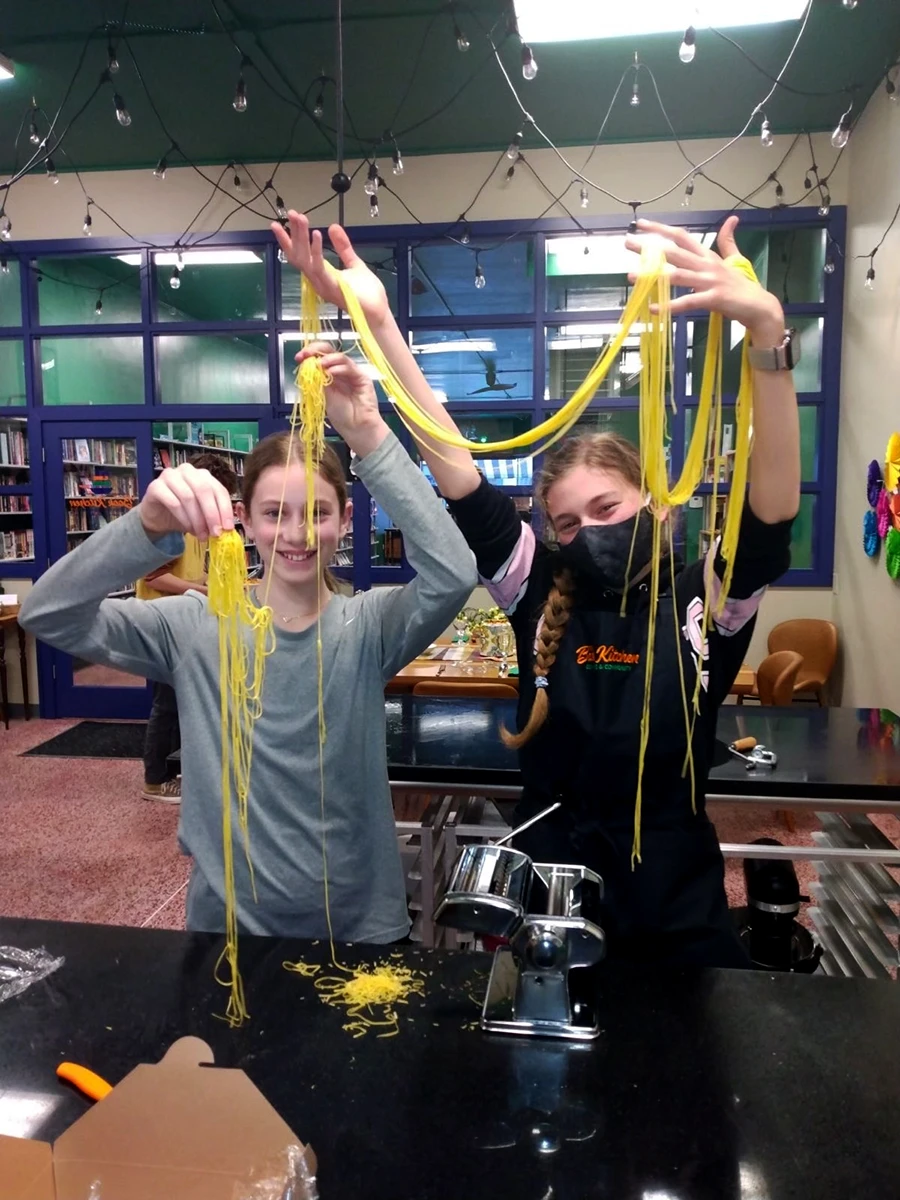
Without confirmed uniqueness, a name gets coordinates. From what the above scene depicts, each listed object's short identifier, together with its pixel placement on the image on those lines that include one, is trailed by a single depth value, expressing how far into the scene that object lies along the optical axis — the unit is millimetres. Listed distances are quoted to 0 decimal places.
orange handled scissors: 877
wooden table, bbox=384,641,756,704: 3881
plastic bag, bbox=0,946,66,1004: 1081
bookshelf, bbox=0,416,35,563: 6605
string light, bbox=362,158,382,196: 4793
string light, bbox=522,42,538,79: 3383
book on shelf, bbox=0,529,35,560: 6582
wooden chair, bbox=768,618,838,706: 5418
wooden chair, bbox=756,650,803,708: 3854
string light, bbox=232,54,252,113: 3767
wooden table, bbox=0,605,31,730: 6000
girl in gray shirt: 1229
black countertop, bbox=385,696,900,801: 2129
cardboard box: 698
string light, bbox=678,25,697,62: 3367
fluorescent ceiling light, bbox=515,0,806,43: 3566
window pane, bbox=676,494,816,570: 5609
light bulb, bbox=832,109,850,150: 3965
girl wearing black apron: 1251
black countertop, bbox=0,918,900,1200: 785
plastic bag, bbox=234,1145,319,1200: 694
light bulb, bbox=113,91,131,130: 3869
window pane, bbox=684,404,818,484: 5684
